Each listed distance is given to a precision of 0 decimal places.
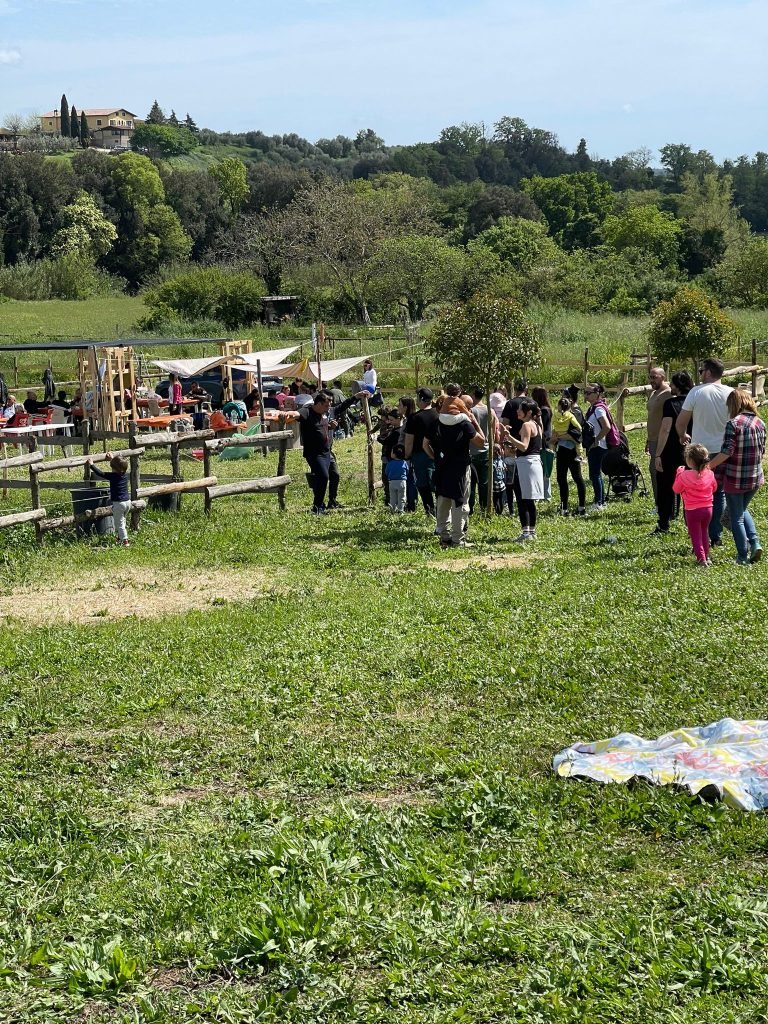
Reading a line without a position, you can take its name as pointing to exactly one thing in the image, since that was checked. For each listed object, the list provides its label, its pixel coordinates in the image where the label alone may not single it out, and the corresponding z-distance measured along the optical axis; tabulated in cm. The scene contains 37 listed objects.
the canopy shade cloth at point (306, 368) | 2716
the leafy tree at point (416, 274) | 5350
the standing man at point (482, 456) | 1361
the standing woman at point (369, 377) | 2416
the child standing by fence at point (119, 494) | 1330
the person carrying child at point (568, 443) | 1359
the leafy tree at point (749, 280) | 4962
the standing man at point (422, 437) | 1297
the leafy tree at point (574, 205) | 9125
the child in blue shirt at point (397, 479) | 1436
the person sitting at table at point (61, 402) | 2604
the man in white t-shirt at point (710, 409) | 1064
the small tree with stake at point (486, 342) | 1730
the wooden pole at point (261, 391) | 2322
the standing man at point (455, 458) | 1184
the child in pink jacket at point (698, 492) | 1021
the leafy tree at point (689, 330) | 2814
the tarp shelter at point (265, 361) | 2944
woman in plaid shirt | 1002
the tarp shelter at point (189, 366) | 2893
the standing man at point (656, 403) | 1222
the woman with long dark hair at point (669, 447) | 1183
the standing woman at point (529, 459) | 1208
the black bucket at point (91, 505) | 1367
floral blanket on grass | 552
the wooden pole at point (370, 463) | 1547
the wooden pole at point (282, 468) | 1544
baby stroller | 1471
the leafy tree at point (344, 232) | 5638
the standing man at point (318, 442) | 1441
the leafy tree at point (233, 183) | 10269
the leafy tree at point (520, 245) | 6078
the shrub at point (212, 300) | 5209
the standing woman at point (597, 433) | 1389
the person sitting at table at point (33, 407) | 2567
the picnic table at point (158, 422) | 2459
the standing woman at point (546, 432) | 1373
